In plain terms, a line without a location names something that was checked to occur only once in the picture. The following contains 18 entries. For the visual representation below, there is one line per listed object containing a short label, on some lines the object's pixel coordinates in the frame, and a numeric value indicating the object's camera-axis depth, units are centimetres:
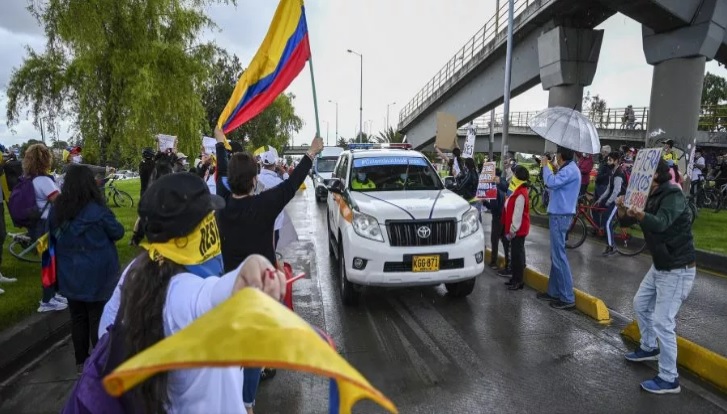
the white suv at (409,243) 559
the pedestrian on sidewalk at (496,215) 797
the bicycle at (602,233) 934
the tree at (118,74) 1193
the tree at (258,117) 3088
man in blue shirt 579
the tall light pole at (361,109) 4591
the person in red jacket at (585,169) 1218
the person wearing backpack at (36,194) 559
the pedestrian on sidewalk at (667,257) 378
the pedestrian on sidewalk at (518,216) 640
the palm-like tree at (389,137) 4681
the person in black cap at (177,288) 140
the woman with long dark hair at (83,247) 380
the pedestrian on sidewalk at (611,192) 905
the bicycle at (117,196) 1650
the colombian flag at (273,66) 451
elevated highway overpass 1222
